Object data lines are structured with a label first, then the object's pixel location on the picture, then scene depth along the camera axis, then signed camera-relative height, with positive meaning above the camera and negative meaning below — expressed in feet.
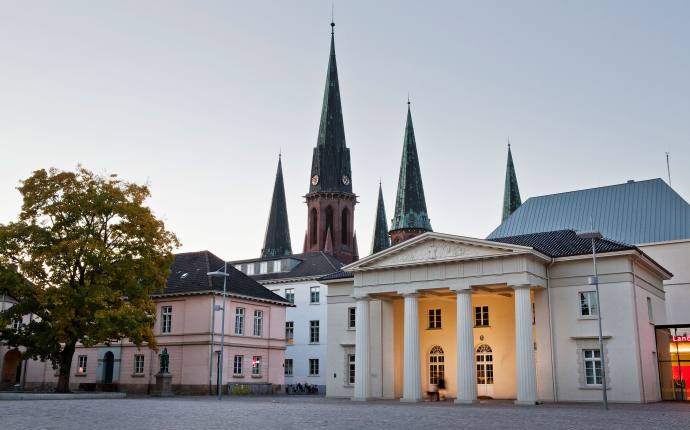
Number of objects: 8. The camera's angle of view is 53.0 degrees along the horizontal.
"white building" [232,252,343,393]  220.64 +13.40
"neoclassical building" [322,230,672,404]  118.73 +6.77
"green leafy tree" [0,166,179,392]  128.36 +17.35
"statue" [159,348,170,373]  166.08 -0.64
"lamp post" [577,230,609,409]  97.91 +11.00
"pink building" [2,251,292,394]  162.71 +2.89
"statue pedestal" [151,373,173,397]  150.20 -5.94
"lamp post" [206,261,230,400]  127.44 -3.79
